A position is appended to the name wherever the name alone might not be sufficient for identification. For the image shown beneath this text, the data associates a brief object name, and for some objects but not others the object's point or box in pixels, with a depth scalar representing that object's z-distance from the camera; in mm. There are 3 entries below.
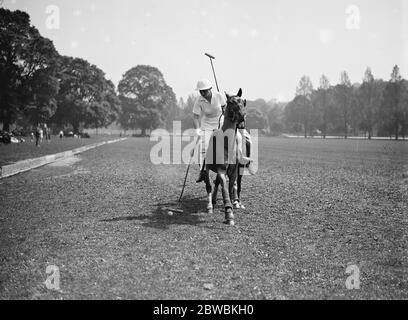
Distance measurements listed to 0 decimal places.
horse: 7988
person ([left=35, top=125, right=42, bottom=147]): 34172
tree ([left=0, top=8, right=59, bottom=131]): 53688
